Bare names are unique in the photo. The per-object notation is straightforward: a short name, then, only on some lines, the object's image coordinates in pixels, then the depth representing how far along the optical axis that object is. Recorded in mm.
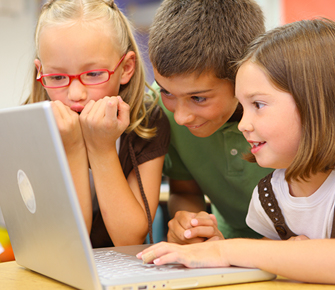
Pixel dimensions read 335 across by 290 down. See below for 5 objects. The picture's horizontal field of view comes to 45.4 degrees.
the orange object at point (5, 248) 1123
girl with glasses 952
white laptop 525
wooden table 613
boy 925
